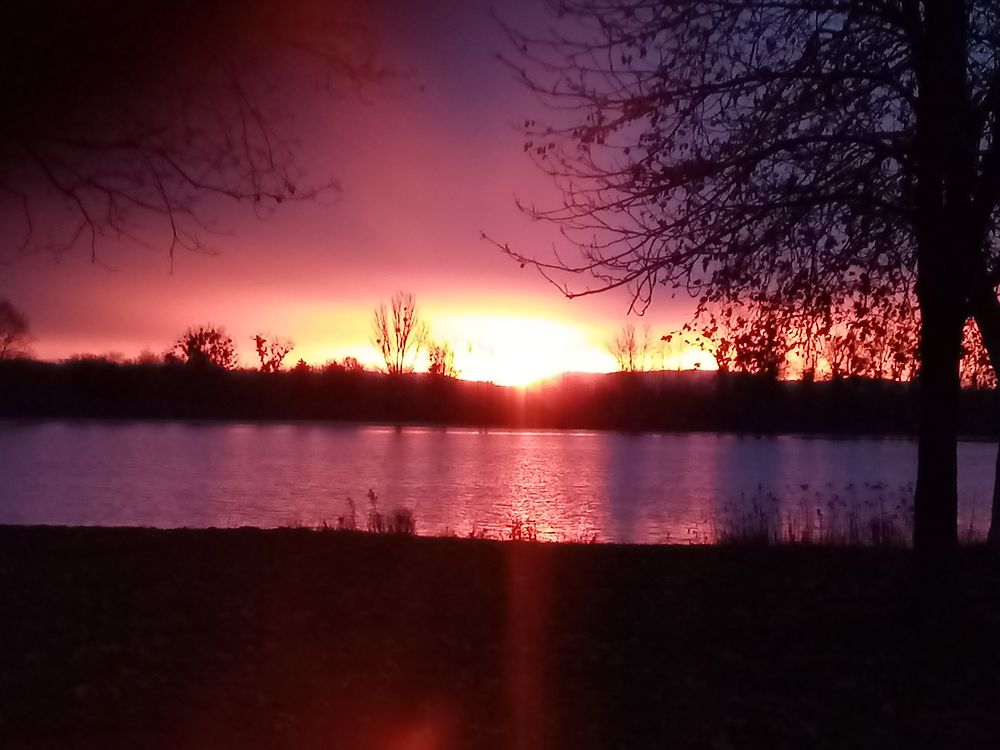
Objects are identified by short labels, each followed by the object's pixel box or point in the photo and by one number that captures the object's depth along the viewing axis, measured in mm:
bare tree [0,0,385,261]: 6852
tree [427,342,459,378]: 54975
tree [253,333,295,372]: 56000
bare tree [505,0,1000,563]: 8398
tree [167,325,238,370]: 53469
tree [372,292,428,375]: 54397
